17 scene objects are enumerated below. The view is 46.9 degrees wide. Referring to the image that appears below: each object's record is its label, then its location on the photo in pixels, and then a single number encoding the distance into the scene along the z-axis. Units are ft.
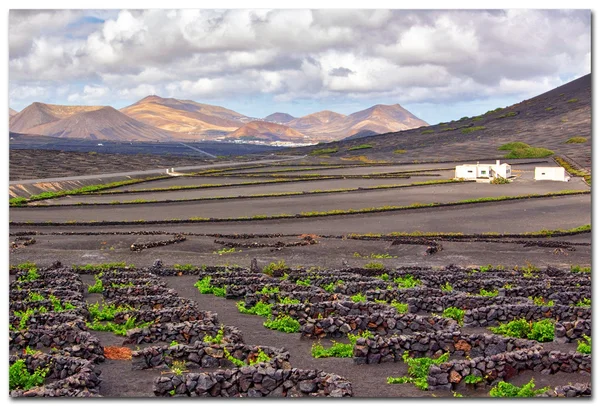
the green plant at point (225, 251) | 163.84
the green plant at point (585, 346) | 62.64
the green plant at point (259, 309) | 93.50
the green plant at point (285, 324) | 82.99
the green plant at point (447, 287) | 102.86
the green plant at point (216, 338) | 66.64
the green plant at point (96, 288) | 113.70
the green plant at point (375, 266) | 130.29
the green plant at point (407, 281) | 110.45
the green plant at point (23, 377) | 57.47
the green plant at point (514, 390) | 51.00
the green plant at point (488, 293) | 101.24
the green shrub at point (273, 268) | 131.13
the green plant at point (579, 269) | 130.11
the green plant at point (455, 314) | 85.62
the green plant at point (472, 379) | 54.70
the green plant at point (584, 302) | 88.25
